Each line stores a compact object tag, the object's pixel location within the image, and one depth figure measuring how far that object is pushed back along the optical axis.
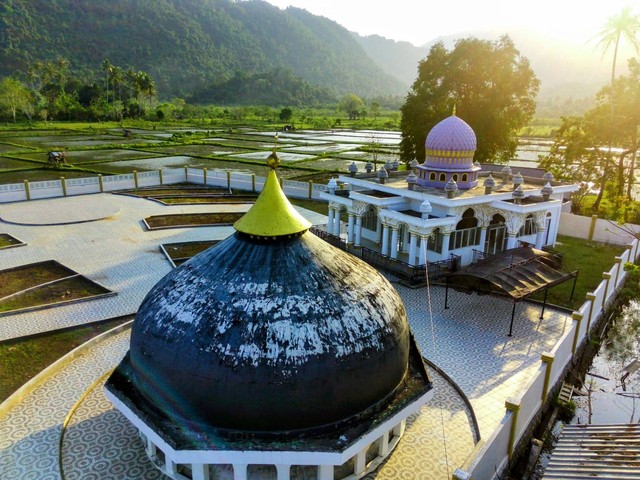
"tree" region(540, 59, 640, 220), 29.69
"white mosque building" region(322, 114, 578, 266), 19.61
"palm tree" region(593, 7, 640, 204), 31.48
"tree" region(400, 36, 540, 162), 33.78
